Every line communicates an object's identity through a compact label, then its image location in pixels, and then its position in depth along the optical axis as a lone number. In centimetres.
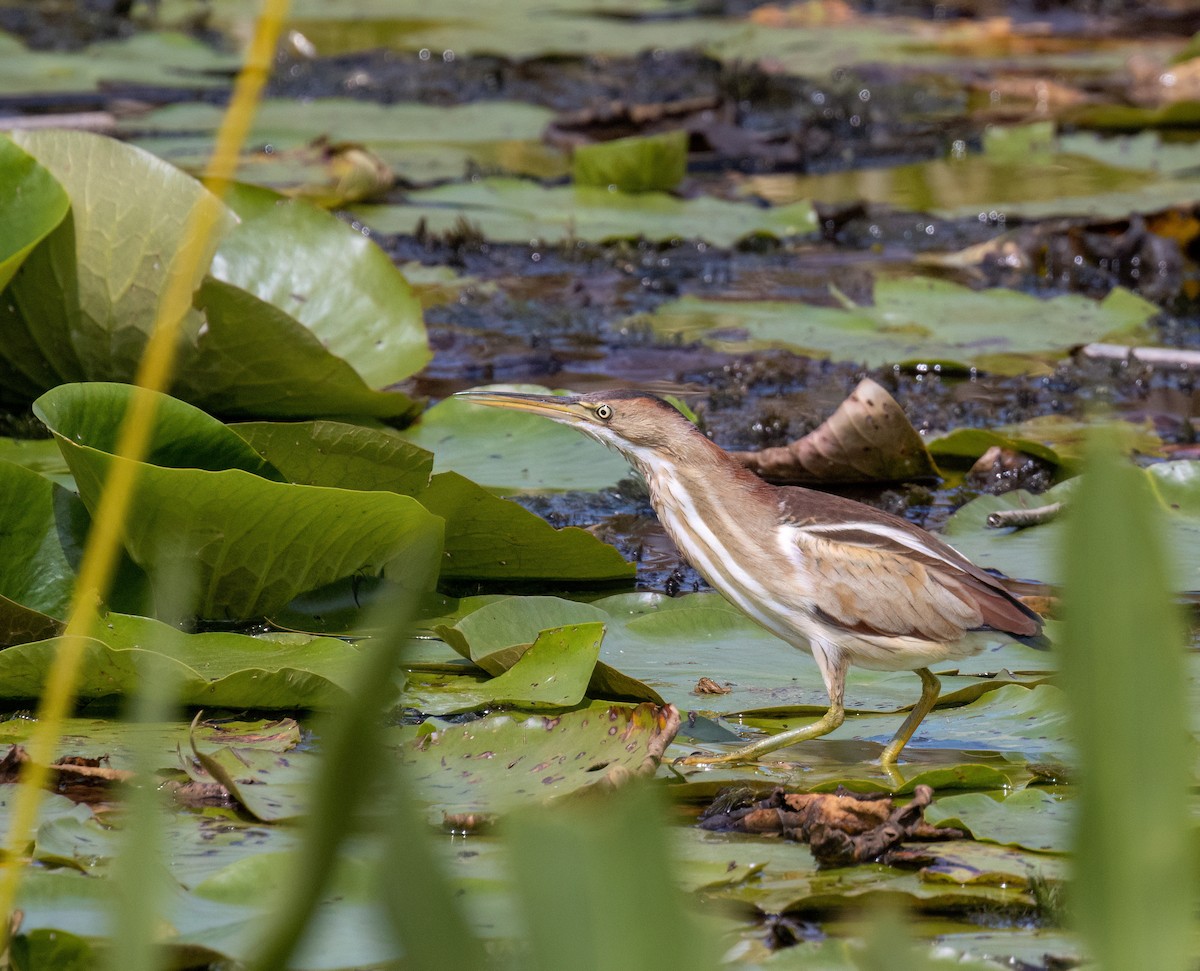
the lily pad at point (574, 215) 1538
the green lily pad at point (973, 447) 942
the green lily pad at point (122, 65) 2055
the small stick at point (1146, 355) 1170
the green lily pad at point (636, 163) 1648
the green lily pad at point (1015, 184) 1686
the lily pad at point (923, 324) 1222
